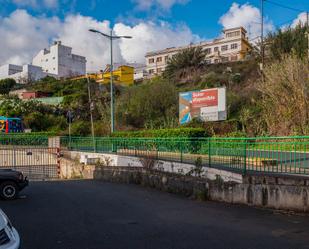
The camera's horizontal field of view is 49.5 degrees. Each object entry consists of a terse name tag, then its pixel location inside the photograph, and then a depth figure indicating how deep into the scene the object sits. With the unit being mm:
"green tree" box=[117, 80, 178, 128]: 34938
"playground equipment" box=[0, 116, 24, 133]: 38406
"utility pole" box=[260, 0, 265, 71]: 38019
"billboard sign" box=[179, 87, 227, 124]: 24938
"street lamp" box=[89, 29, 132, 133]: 26014
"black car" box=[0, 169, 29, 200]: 10492
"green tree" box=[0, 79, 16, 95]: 70450
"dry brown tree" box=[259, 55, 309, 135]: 19359
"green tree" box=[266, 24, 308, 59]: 40847
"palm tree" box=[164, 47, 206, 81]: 55272
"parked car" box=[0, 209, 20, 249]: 3662
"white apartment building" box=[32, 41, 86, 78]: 105250
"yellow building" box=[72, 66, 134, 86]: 77512
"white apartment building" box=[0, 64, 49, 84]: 90656
